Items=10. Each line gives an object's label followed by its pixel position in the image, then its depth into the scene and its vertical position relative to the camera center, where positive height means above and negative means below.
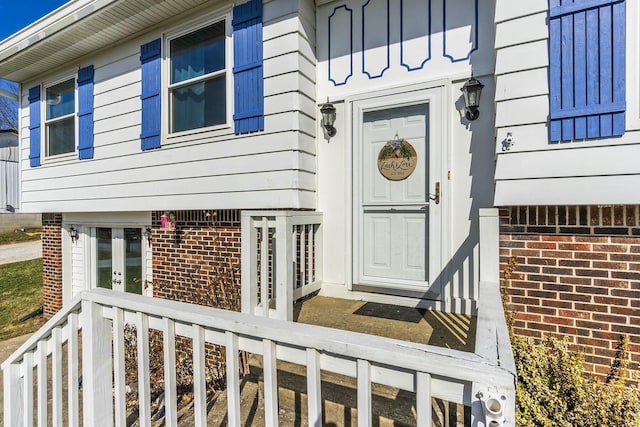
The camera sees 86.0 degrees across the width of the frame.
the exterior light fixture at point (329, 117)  3.59 +1.00
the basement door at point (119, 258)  5.29 -0.73
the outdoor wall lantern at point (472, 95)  2.92 +1.00
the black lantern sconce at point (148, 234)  5.02 -0.31
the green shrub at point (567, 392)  1.93 -1.08
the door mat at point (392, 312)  2.98 -0.92
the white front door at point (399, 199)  3.19 +0.13
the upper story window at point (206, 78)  3.69 +1.60
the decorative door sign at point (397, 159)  3.32 +0.52
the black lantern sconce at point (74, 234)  5.99 -0.36
